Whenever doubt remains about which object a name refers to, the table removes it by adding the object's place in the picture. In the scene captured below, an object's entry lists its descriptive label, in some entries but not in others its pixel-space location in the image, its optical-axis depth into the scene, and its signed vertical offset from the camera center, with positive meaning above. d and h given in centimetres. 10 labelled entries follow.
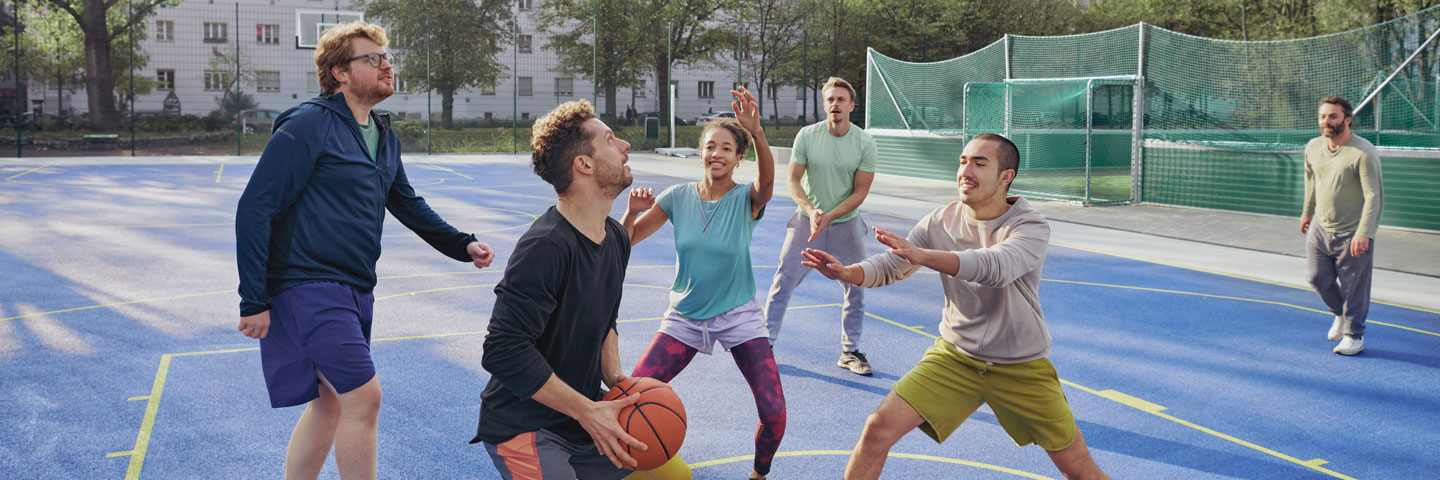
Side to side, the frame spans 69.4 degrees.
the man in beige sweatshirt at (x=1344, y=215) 673 -26
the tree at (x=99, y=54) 3316 +384
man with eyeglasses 336 -26
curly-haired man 270 -40
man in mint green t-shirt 634 -14
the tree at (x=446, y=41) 4034 +522
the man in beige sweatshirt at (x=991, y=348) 372 -64
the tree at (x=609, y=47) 3878 +488
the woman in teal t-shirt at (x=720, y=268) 435 -41
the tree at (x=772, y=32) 4328 +604
